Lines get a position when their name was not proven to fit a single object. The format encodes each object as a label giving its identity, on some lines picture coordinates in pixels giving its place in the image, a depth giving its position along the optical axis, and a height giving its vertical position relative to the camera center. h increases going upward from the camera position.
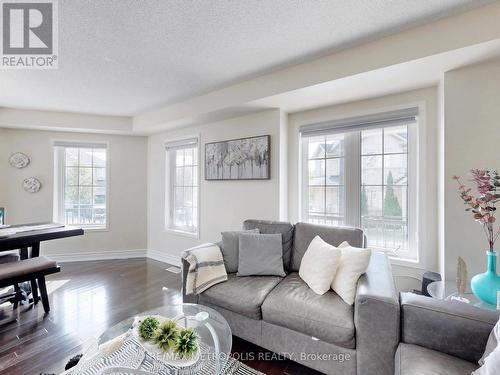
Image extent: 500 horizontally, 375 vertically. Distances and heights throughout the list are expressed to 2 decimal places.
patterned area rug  1.15 -0.87
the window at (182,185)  4.05 +0.05
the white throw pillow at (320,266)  1.85 -0.61
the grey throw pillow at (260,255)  2.20 -0.61
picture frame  3.08 +0.39
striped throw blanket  2.06 -0.70
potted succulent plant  1.18 -0.75
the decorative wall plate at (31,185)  3.96 +0.05
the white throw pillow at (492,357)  0.93 -0.67
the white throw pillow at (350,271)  1.71 -0.60
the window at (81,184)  4.23 +0.07
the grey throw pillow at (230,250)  2.30 -0.58
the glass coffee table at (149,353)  1.19 -0.86
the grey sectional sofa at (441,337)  1.14 -0.76
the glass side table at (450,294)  1.53 -0.72
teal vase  1.48 -0.58
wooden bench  2.20 -0.78
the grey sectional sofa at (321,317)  1.41 -0.85
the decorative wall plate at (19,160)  3.90 +0.45
